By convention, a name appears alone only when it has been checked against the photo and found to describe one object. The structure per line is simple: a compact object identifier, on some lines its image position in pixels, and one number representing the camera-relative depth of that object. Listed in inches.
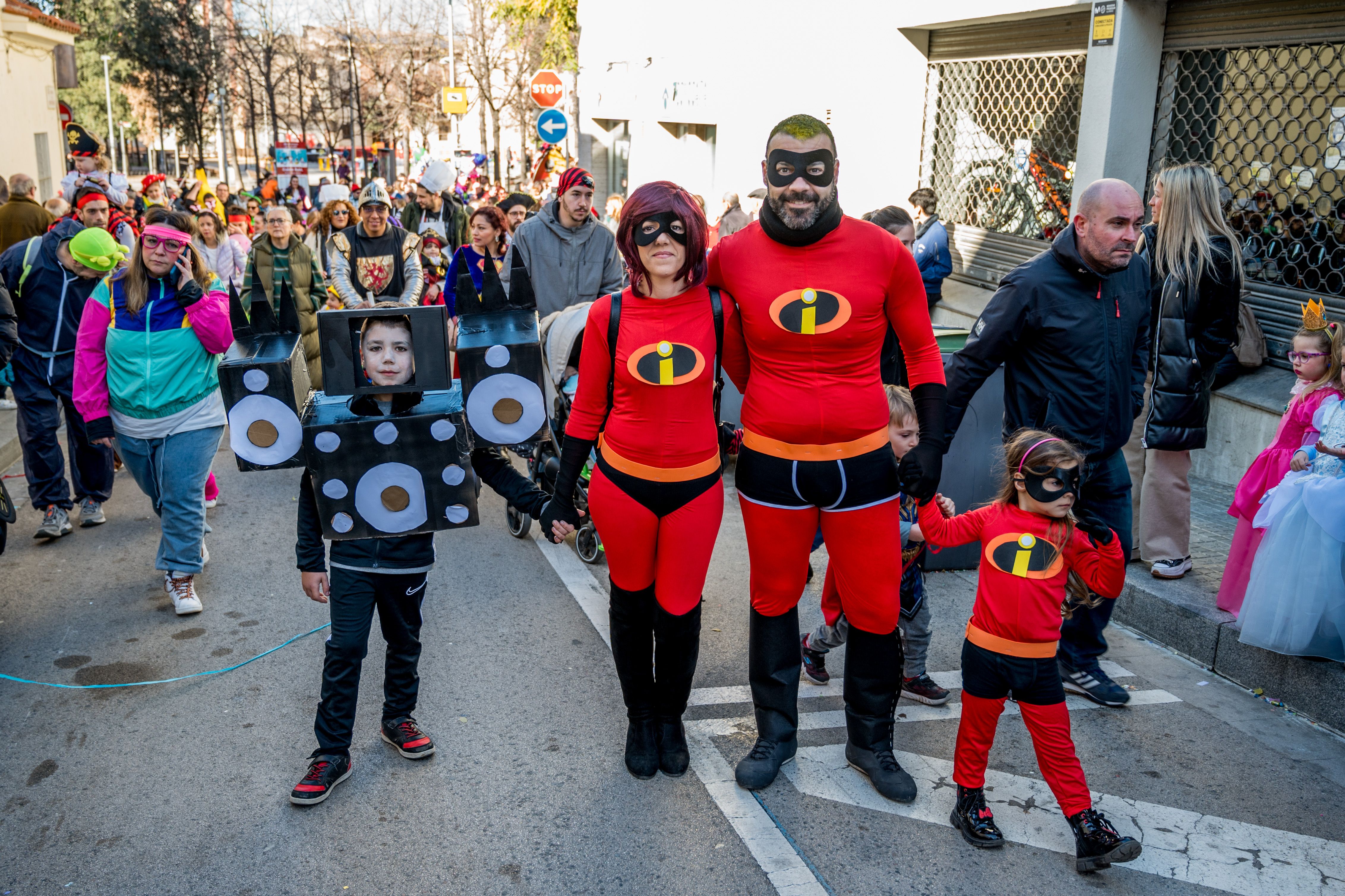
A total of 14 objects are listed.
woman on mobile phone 211.2
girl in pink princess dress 187.2
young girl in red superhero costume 135.3
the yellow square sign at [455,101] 1104.8
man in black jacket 162.7
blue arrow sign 666.2
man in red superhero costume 135.8
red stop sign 705.0
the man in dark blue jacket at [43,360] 262.4
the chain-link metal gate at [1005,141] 370.3
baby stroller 225.9
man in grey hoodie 258.1
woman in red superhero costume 138.3
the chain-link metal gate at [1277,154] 273.9
